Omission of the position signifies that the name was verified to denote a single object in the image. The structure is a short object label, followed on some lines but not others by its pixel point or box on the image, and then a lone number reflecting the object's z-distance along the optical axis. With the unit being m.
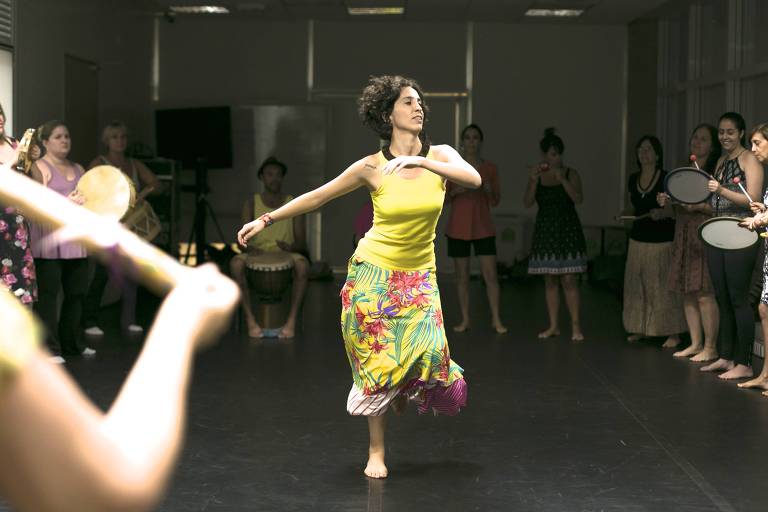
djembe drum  7.51
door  8.59
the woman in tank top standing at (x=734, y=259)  6.06
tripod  11.27
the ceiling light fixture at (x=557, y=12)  12.00
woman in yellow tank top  3.96
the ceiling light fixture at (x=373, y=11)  12.00
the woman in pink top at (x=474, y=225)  7.89
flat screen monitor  12.34
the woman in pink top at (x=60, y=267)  6.33
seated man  7.72
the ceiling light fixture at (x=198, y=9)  12.04
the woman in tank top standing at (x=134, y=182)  7.48
